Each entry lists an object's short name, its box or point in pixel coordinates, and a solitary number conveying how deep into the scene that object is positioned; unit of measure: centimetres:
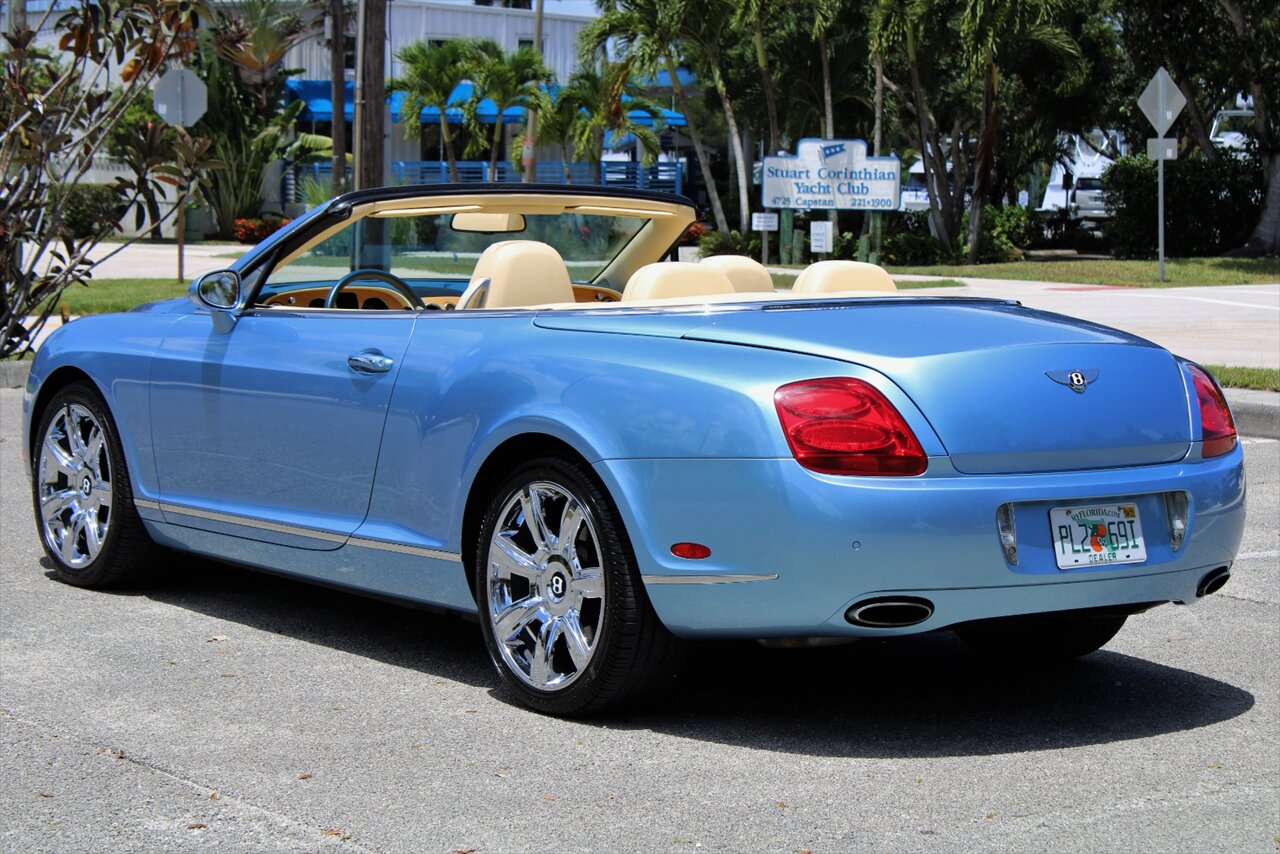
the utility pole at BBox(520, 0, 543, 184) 3700
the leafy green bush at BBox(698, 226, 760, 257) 3225
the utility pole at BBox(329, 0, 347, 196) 2584
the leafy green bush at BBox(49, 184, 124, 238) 4044
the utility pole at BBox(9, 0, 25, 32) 2004
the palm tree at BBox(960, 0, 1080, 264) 2798
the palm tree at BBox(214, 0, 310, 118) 4300
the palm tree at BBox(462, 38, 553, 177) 4119
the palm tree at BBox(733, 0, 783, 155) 2873
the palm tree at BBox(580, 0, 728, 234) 3028
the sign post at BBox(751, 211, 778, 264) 2841
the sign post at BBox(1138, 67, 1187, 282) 2197
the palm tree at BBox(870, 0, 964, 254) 2859
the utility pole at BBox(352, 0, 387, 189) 1888
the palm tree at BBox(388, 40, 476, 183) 4194
